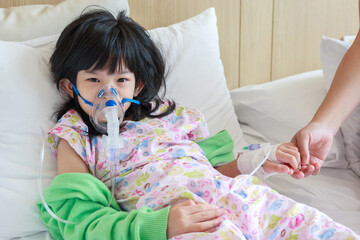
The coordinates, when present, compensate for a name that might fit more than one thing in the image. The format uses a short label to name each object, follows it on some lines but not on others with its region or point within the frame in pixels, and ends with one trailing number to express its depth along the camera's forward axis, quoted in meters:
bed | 1.38
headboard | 2.01
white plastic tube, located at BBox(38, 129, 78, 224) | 1.17
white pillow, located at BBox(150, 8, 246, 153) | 1.72
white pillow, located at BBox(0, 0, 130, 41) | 1.56
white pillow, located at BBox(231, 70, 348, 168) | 1.85
